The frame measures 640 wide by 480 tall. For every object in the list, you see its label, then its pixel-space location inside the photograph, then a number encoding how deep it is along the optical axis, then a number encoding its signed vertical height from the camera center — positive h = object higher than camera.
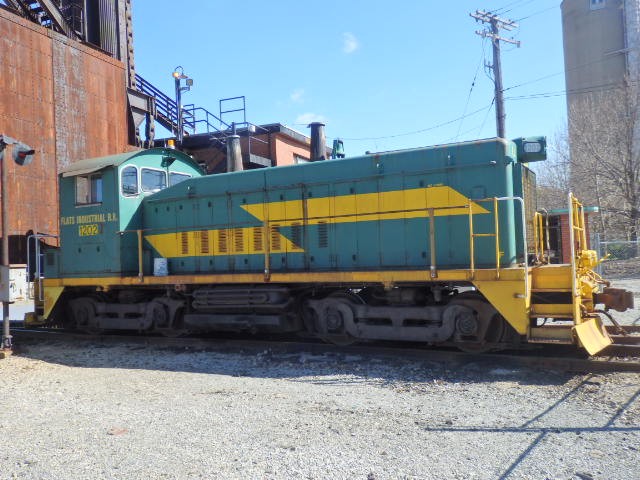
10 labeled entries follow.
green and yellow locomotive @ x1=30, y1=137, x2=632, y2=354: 7.01 +0.09
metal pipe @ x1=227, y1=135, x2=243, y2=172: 11.38 +2.25
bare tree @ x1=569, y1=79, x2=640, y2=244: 26.23 +4.53
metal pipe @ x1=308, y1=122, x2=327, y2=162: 10.63 +2.30
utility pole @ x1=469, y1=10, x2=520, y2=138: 20.33 +7.97
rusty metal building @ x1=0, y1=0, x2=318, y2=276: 16.72 +5.73
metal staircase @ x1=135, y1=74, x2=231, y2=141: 22.77 +6.72
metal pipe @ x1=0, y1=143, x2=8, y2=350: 8.84 +0.10
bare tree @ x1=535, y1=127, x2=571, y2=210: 30.05 +3.71
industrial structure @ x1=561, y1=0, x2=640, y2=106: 42.06 +16.82
